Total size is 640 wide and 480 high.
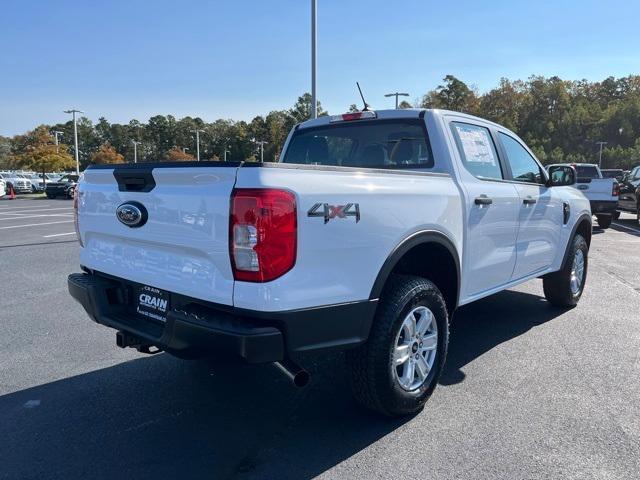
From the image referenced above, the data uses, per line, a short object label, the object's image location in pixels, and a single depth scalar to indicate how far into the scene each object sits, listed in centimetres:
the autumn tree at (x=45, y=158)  4300
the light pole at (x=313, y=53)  1544
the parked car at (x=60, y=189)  3297
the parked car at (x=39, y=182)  4397
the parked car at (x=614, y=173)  2364
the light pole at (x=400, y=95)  3028
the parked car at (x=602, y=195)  1450
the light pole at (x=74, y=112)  4600
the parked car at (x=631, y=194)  1625
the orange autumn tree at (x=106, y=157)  6228
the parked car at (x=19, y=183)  3944
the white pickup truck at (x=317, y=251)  247
